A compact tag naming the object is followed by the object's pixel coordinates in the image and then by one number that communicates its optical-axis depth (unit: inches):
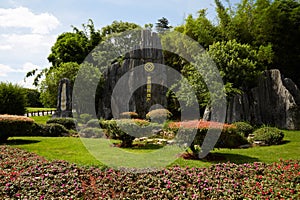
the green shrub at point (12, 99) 735.1
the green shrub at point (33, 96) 1468.4
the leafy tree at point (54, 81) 939.3
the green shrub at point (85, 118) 718.3
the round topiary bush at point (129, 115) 749.4
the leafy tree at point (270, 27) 662.5
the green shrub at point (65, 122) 639.2
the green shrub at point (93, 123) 628.5
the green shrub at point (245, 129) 499.5
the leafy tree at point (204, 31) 732.7
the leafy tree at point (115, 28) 1341.0
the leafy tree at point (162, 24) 1250.9
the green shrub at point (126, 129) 431.2
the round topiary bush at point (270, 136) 437.7
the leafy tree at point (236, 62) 594.2
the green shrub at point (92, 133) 562.4
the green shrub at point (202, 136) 330.8
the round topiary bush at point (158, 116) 708.7
